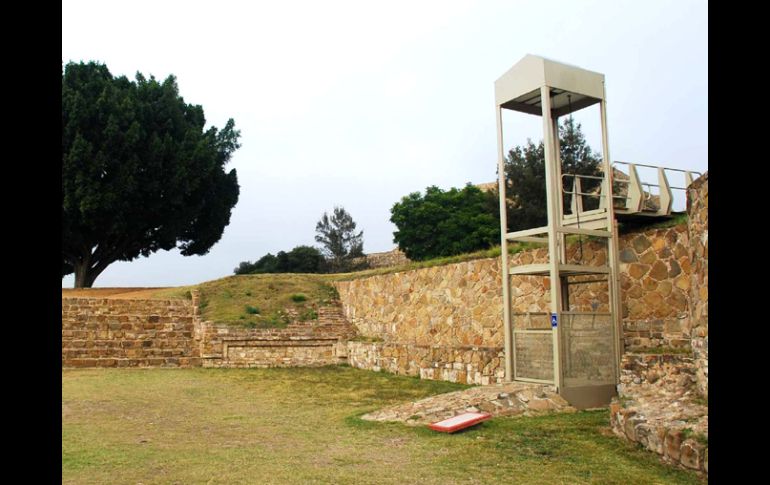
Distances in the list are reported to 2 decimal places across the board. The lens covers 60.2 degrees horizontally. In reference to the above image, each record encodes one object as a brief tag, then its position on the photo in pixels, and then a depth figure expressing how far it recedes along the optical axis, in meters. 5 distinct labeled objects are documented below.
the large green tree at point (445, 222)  33.66
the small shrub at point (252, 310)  19.49
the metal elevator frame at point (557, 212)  9.42
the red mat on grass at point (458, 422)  7.30
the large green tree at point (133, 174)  26.02
